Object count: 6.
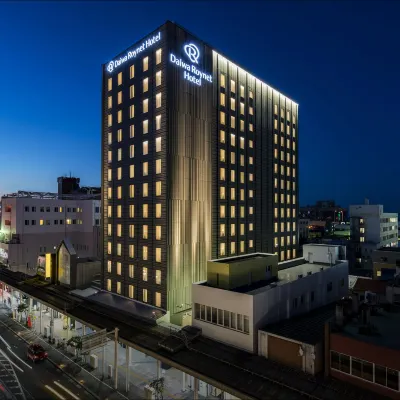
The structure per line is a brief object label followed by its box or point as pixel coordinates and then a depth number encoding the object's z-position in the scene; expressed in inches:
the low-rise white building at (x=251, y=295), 1299.5
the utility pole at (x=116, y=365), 1337.4
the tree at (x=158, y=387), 1216.0
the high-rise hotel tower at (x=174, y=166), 1882.4
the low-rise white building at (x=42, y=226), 3233.3
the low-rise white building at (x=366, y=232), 4125.5
